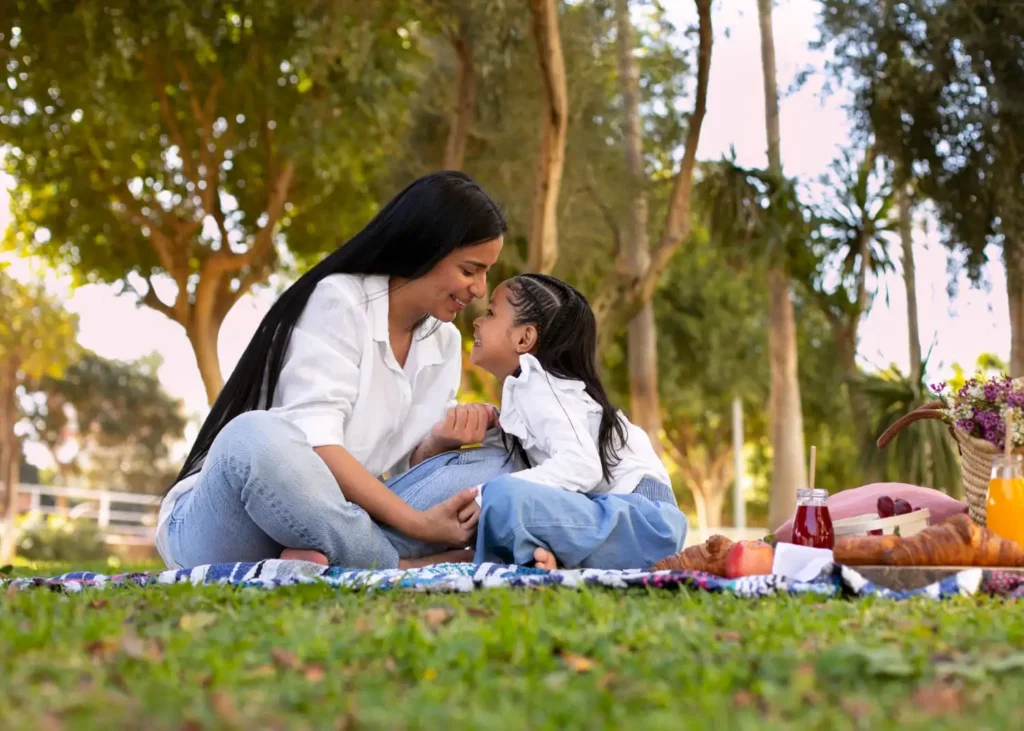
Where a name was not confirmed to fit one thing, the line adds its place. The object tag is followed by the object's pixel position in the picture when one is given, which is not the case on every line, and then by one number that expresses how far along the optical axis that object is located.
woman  3.73
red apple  3.65
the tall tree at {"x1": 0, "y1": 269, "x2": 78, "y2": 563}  21.53
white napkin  3.59
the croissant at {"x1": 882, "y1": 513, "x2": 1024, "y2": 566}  3.48
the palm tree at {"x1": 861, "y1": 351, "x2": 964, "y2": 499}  11.92
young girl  3.96
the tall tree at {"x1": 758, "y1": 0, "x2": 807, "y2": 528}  14.76
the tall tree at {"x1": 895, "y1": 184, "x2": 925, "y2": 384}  15.05
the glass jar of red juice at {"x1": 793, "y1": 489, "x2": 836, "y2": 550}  3.86
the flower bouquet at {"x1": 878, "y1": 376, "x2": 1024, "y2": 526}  4.25
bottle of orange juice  3.87
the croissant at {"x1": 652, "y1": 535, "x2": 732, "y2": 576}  3.75
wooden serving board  3.42
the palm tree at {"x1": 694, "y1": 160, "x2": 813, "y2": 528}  13.67
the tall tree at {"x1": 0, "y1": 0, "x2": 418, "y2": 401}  12.31
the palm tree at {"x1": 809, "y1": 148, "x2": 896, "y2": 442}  13.84
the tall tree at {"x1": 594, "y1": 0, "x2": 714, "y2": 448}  11.12
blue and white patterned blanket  3.24
